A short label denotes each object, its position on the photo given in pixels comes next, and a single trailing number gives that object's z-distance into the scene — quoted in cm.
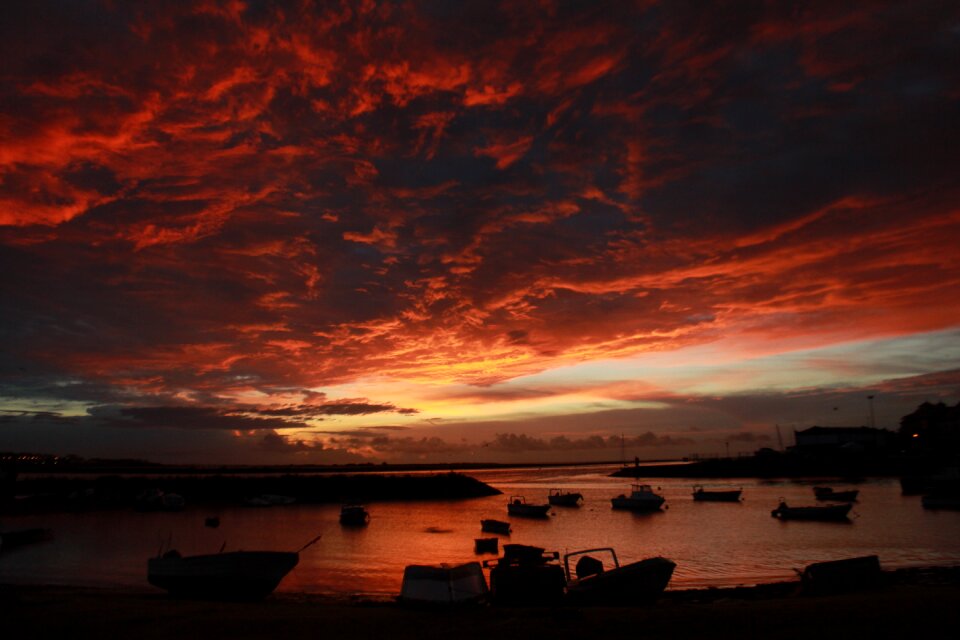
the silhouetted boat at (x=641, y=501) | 6806
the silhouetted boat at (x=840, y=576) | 2192
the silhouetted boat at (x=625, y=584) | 2086
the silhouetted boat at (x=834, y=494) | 6762
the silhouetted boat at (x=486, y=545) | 3934
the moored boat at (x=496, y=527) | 4857
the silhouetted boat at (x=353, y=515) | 5759
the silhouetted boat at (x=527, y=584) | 2108
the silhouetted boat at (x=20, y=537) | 4188
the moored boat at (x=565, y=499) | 7562
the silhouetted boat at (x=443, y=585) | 2011
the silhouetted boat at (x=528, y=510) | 6334
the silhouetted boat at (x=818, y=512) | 5234
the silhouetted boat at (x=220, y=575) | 2327
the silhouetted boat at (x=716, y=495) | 7644
